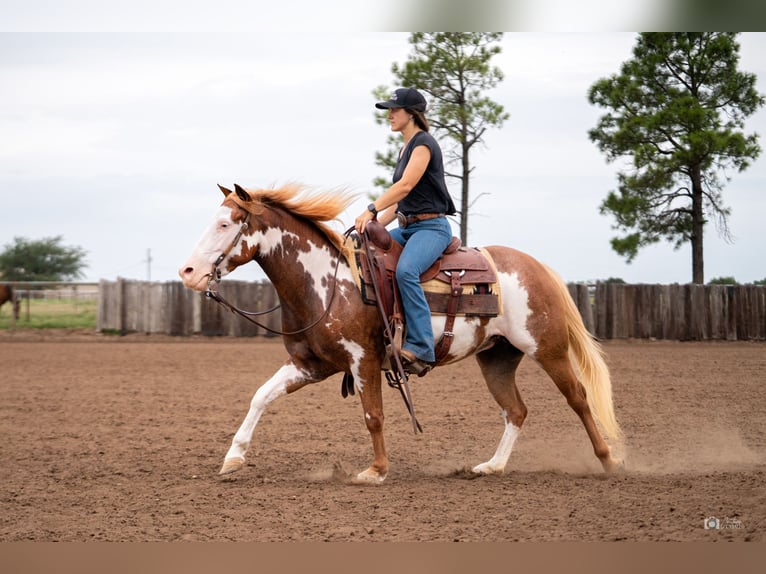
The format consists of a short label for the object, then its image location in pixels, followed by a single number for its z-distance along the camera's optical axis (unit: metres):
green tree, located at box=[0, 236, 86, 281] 59.56
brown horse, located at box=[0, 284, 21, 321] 28.22
